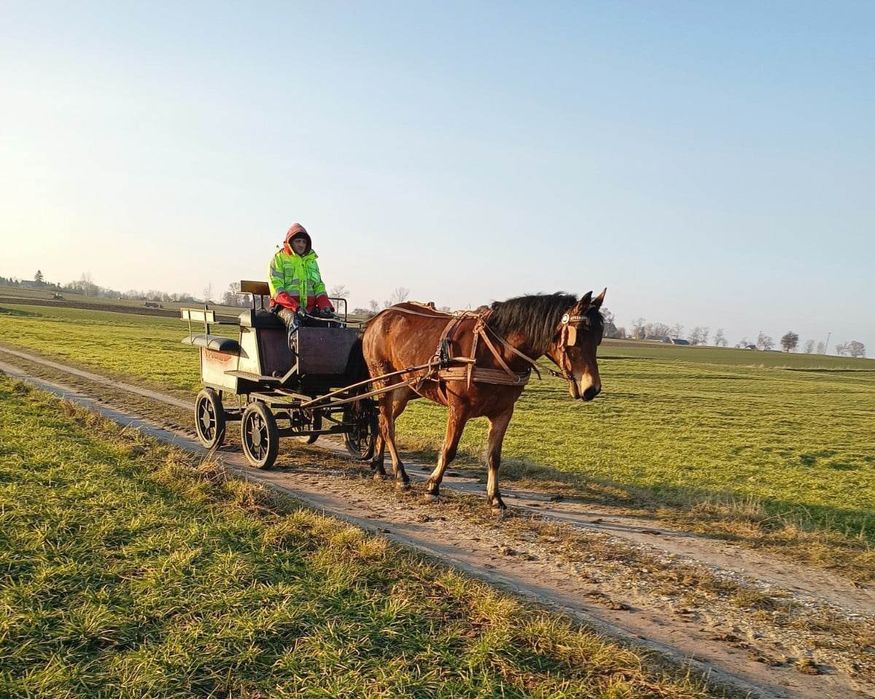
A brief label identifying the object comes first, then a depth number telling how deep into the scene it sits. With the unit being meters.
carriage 8.10
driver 8.28
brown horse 5.96
